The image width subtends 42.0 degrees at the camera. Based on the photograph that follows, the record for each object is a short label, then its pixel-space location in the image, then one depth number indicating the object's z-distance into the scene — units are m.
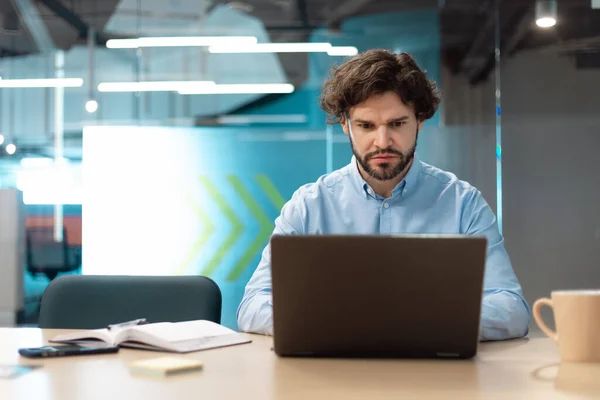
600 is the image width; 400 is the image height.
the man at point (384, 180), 2.35
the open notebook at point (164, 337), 1.58
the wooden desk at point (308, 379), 1.15
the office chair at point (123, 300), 2.15
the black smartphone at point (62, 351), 1.51
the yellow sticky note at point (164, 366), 1.29
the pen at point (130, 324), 1.67
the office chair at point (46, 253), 5.13
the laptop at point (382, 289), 1.33
